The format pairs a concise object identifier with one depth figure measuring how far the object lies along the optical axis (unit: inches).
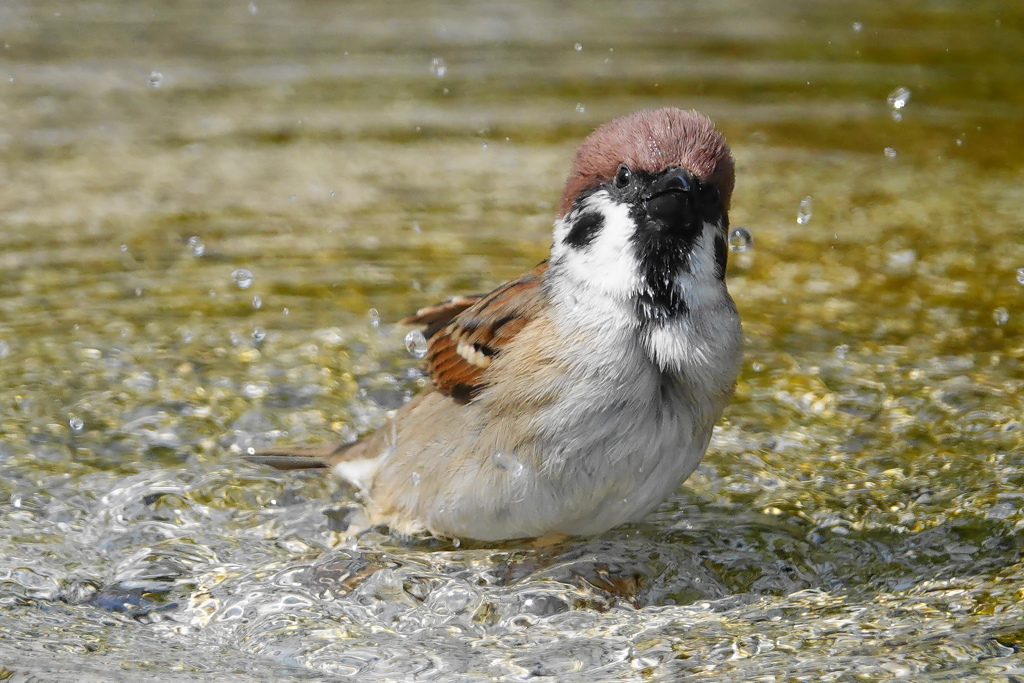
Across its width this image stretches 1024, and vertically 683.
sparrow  247.8
